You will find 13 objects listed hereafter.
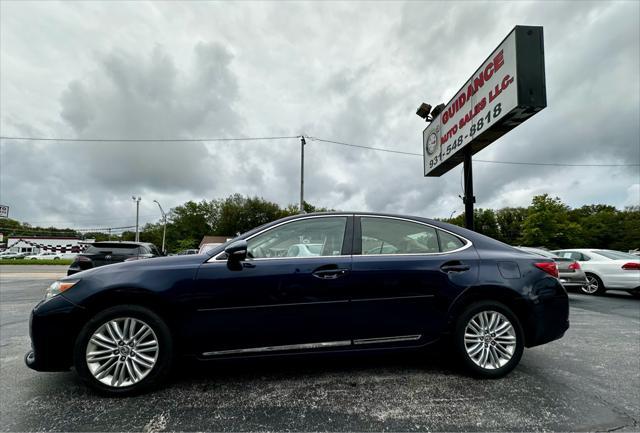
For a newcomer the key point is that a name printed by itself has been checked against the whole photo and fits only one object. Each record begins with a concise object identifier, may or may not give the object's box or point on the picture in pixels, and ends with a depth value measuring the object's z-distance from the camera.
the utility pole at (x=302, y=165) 23.34
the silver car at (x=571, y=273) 8.91
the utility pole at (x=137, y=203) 45.39
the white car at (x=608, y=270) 8.66
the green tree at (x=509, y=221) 73.75
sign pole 8.50
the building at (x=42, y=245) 67.50
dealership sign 6.75
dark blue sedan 2.64
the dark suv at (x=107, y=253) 6.78
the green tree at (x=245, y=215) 62.84
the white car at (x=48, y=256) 47.16
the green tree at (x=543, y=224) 42.44
